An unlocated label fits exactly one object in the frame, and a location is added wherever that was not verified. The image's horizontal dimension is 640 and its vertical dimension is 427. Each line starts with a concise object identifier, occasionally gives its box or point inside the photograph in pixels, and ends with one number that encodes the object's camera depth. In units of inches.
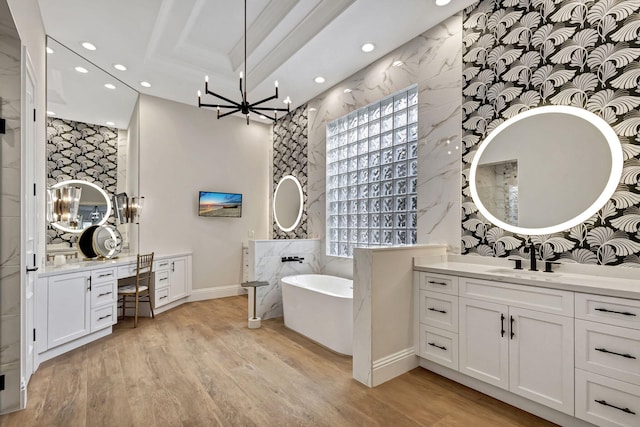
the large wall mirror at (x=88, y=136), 145.0
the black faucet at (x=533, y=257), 90.6
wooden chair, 150.6
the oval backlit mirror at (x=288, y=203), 203.6
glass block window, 135.8
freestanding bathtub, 118.4
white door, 86.4
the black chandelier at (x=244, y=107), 116.0
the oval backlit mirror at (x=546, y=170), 83.6
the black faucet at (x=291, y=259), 170.7
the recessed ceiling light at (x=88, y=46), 138.5
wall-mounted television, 205.9
